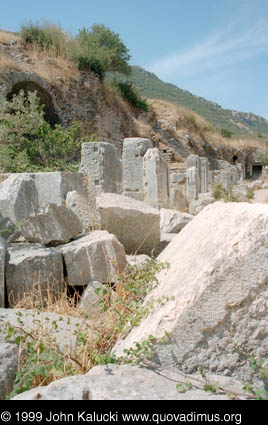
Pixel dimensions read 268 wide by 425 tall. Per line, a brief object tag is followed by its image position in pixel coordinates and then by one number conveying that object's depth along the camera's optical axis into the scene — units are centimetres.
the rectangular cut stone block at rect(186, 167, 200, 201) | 1393
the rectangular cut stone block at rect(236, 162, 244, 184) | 2845
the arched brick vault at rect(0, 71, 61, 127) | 1472
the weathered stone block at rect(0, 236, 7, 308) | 245
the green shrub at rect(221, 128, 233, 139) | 3644
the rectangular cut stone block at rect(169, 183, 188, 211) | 980
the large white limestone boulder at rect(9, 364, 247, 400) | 132
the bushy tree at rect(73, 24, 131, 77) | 1861
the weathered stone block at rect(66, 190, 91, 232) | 423
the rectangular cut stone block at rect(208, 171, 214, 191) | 1812
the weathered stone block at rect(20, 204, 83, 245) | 308
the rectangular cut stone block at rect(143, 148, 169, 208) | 687
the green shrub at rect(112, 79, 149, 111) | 2300
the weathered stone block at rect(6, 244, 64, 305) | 259
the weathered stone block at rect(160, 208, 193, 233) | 457
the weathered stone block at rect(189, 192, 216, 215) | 1051
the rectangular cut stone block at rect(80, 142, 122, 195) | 536
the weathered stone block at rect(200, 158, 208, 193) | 1698
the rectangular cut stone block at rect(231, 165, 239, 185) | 2267
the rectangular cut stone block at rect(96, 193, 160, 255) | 344
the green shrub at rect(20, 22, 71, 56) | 1762
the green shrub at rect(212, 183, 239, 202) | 1265
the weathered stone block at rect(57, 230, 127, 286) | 281
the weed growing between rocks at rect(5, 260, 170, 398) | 166
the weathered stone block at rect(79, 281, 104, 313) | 256
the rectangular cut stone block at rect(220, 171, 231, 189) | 1947
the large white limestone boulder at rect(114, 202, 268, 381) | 151
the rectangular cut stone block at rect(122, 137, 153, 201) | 716
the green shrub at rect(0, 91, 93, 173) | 887
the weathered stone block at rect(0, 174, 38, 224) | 315
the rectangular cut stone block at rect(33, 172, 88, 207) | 470
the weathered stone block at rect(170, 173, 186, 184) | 1478
